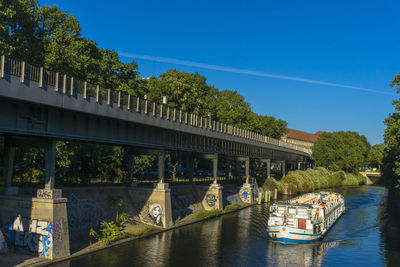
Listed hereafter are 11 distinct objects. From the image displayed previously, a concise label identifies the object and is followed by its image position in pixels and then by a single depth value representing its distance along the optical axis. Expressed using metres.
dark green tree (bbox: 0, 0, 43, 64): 44.50
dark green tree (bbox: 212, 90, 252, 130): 96.19
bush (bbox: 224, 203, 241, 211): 61.88
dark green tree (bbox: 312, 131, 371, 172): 135.75
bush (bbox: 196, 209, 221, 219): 52.72
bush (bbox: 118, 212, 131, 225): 41.84
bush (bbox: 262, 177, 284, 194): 87.59
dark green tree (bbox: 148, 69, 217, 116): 77.94
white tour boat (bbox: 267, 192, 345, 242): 41.66
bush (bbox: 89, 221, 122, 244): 35.59
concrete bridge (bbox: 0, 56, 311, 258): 26.52
